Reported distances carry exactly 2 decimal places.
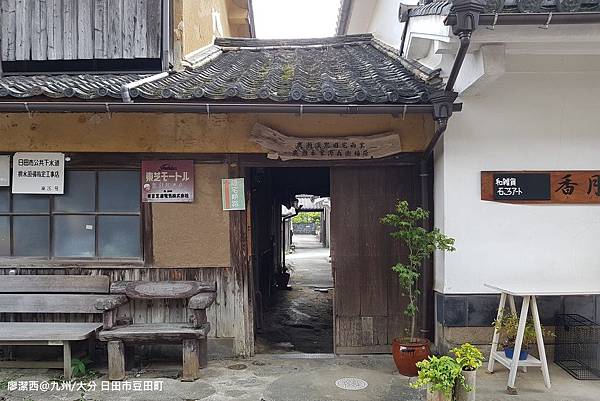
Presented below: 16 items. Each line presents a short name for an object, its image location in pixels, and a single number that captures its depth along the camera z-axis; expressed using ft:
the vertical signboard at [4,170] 20.80
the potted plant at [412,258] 18.15
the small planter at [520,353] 17.49
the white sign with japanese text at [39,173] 20.71
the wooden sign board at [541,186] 19.34
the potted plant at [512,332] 17.49
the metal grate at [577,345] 18.74
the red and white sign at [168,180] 20.83
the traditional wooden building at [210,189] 20.49
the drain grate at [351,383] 17.58
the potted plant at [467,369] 12.76
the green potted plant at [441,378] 12.59
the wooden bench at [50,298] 19.66
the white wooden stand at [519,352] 16.61
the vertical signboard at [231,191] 20.83
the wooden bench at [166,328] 18.28
